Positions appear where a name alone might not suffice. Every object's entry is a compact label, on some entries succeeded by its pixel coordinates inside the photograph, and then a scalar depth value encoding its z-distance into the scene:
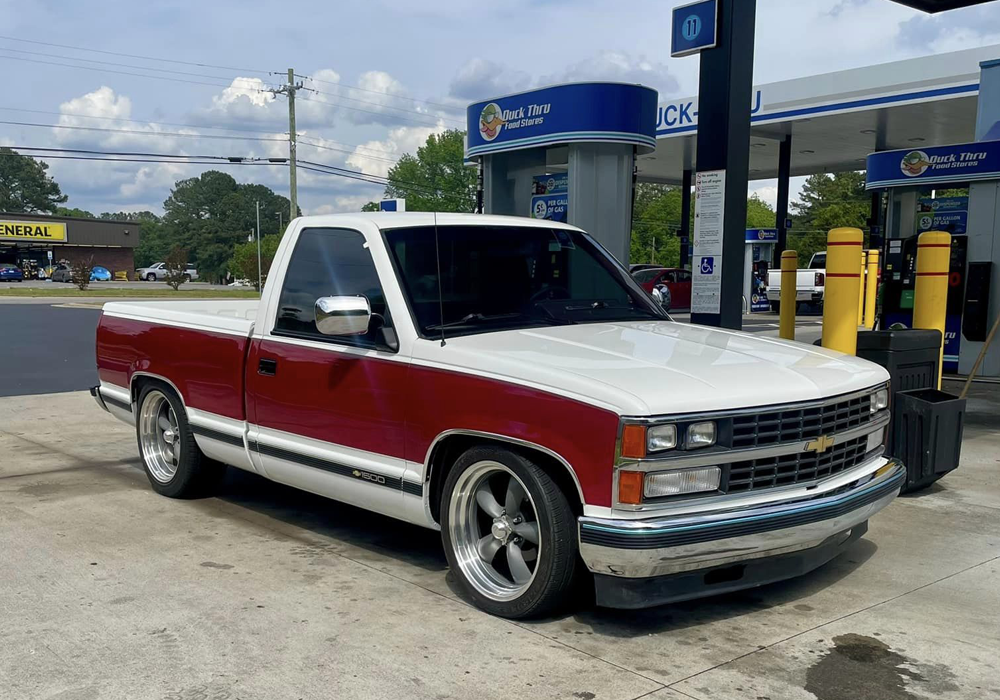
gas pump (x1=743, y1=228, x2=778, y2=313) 33.31
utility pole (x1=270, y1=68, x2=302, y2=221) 42.28
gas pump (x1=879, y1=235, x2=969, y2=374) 13.45
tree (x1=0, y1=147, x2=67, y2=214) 119.25
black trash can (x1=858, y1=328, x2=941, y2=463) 6.47
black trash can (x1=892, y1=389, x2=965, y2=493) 6.26
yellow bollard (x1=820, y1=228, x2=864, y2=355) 7.21
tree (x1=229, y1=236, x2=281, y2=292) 66.00
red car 27.98
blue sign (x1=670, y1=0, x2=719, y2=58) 8.29
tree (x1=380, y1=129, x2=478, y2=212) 70.06
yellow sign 72.44
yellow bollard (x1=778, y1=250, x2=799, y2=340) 12.06
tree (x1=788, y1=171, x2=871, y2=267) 67.31
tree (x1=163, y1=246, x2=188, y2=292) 53.62
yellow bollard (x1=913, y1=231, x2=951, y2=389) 8.19
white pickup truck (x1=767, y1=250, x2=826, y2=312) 31.62
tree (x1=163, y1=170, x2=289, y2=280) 128.38
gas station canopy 20.67
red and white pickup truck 3.69
